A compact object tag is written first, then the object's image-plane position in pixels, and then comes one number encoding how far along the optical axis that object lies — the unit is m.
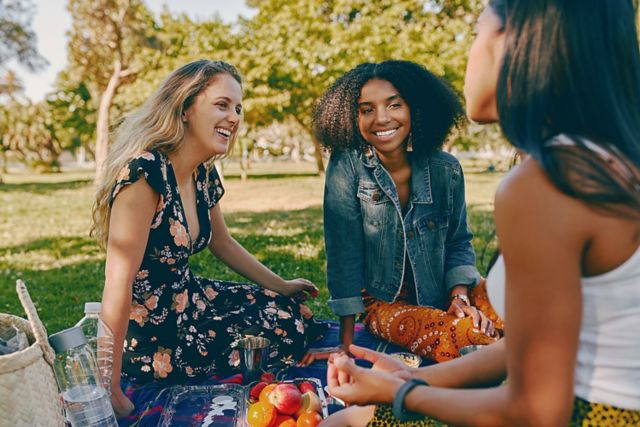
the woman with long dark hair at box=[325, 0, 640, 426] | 1.27
